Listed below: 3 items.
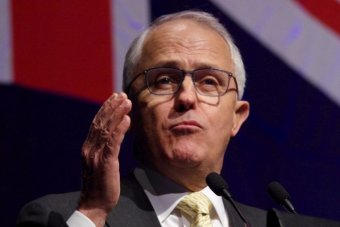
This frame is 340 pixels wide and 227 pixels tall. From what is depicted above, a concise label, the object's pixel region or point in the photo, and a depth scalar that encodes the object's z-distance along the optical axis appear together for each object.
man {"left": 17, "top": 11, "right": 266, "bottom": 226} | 3.86
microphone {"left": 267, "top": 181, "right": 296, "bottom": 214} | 3.72
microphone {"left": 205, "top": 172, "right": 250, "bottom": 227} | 3.73
